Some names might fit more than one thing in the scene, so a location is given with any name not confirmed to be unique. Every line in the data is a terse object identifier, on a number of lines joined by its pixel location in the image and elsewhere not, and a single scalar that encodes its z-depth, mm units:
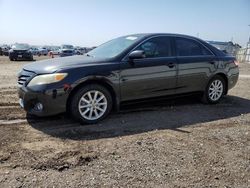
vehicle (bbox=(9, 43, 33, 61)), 16822
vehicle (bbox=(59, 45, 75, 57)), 20545
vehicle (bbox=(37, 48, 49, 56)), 34477
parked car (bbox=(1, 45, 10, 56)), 27502
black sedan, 3417
